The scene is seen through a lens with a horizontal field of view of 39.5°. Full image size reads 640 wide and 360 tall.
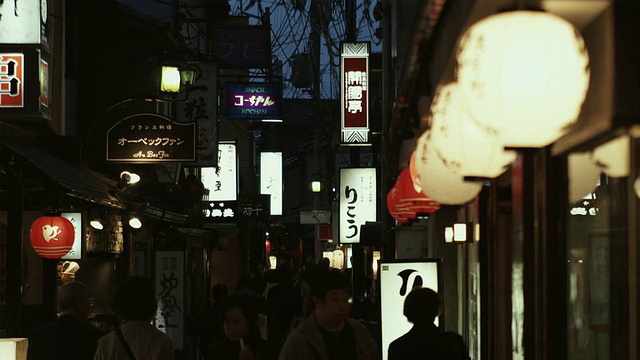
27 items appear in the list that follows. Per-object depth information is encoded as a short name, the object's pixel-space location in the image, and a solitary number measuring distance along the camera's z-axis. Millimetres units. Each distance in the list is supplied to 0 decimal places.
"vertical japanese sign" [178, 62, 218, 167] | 23375
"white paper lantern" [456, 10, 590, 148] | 4973
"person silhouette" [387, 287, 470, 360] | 7137
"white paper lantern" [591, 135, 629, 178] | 6336
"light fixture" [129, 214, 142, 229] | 21984
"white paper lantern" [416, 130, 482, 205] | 9656
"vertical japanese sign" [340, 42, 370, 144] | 25547
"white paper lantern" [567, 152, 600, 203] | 7035
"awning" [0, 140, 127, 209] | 15594
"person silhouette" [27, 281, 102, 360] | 8508
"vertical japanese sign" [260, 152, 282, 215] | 48625
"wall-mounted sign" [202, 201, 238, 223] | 34938
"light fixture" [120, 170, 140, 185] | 21031
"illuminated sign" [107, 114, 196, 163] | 18641
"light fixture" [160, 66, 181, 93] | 21688
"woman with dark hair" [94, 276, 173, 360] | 7555
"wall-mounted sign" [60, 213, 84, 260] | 17094
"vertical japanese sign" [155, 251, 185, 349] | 17641
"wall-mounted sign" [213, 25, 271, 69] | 25516
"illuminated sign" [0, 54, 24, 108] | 14266
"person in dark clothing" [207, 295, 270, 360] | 8422
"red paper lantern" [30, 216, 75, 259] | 15016
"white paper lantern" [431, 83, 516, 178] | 6977
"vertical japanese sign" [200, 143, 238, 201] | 34438
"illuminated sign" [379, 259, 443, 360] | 11250
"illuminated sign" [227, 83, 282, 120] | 28594
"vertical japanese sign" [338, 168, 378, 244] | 28312
